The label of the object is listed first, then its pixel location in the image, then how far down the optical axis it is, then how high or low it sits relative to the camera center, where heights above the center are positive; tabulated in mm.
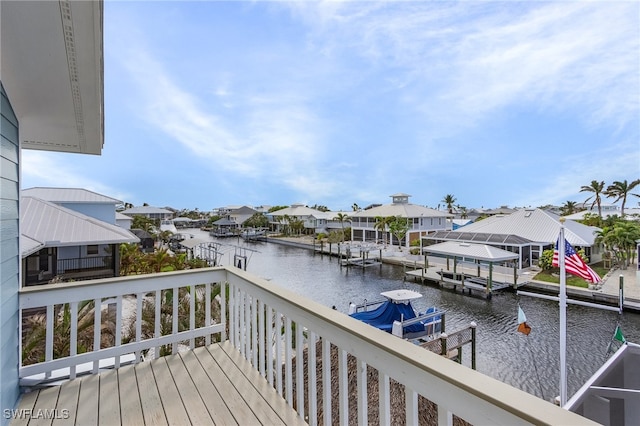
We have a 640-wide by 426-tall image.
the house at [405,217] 28750 -806
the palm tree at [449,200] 52750 +2177
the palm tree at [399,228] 27047 -1371
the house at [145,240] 23836 -2179
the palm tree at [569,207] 44000 +715
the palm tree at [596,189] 30125 +2330
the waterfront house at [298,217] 42938 -627
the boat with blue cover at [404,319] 9578 -3453
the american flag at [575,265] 7844 -1380
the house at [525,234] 18547 -1450
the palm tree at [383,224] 28531 -1077
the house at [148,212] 48150 +207
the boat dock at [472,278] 15008 -3542
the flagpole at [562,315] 6445 -2298
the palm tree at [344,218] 37112 -662
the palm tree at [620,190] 28998 +2206
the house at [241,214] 59562 -199
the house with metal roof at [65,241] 9062 -853
